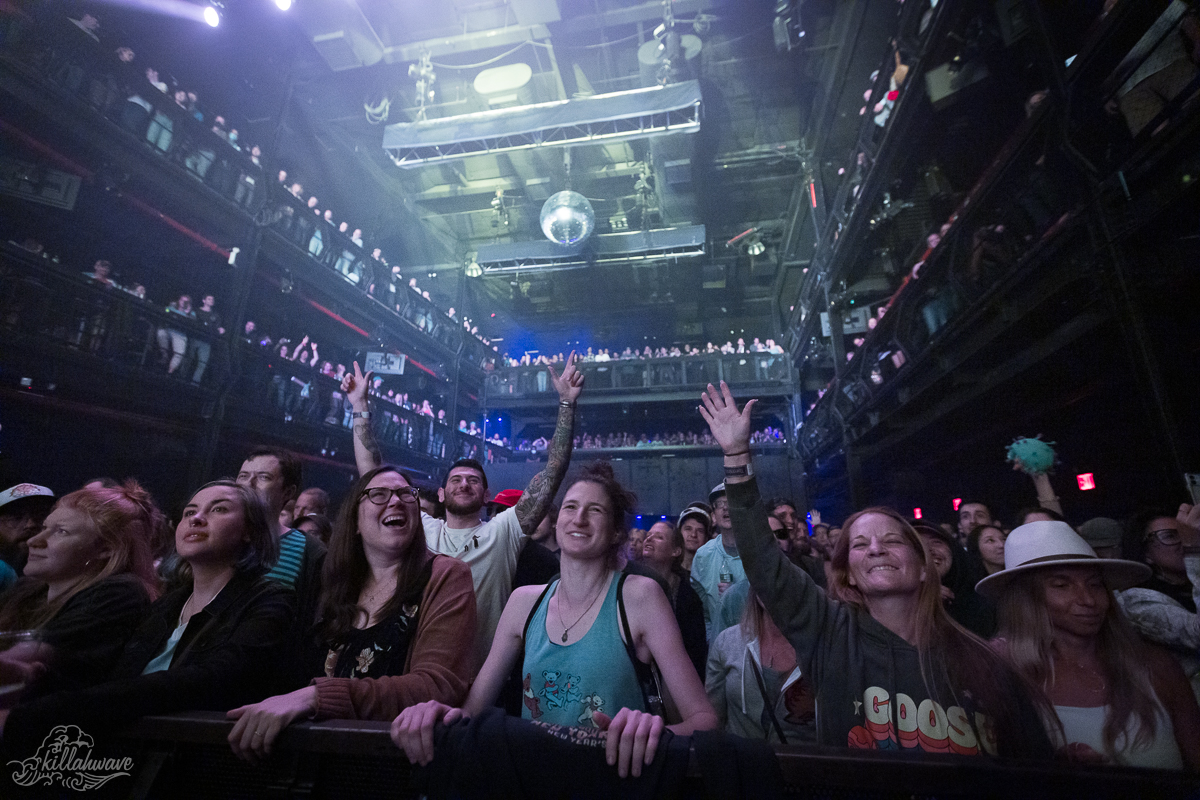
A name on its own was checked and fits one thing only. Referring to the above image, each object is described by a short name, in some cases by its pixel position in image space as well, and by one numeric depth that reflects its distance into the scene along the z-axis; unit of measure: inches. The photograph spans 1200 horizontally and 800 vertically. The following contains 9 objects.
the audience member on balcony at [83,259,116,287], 276.6
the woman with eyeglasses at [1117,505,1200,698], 74.4
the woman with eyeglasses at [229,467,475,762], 51.3
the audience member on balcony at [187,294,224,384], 346.3
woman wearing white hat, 58.0
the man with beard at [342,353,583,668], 98.5
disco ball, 469.1
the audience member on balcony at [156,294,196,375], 321.4
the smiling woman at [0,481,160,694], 62.7
